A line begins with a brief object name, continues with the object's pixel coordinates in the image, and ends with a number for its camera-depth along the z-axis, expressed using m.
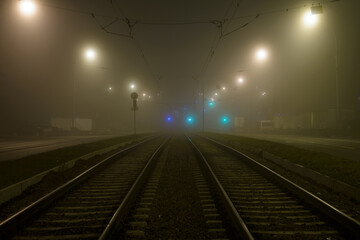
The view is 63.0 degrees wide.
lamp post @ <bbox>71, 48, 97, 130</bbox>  32.66
